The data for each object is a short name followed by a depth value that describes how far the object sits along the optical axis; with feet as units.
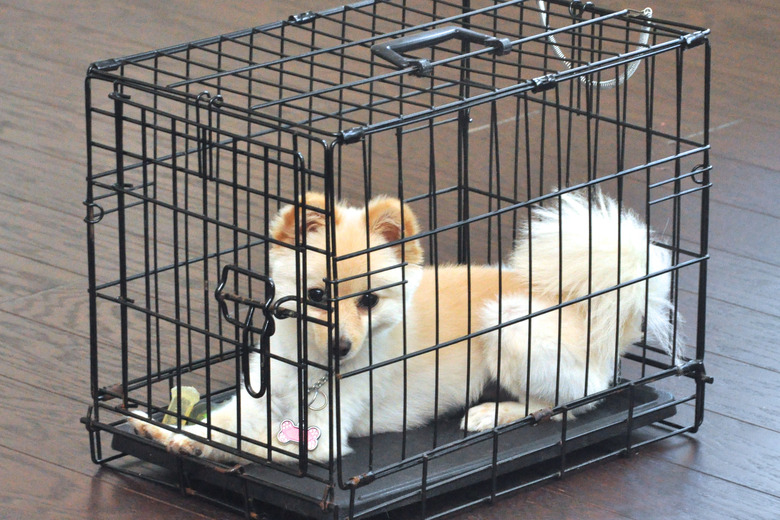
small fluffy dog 10.18
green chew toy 10.54
